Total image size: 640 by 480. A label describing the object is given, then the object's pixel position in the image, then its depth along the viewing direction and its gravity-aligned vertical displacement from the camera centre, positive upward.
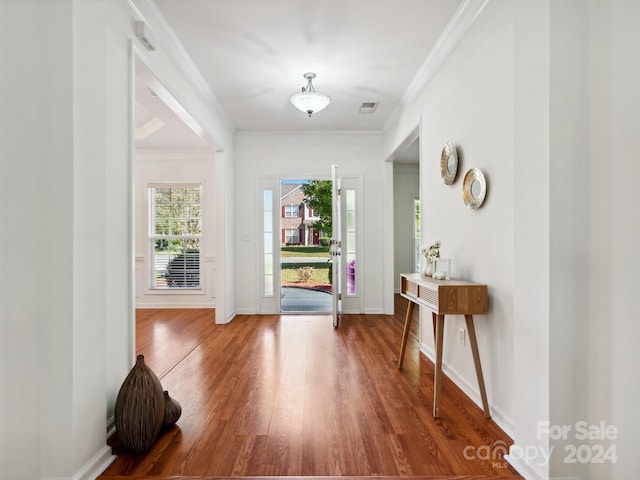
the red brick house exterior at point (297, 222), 12.82 +0.52
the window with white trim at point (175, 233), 6.44 +0.08
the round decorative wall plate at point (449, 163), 2.98 +0.61
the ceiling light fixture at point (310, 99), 3.70 +1.38
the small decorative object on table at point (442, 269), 2.80 -0.24
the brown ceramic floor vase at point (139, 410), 2.00 -0.93
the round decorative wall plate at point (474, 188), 2.56 +0.35
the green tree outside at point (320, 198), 9.08 +0.99
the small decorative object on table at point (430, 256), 3.07 -0.16
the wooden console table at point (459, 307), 2.41 -0.45
